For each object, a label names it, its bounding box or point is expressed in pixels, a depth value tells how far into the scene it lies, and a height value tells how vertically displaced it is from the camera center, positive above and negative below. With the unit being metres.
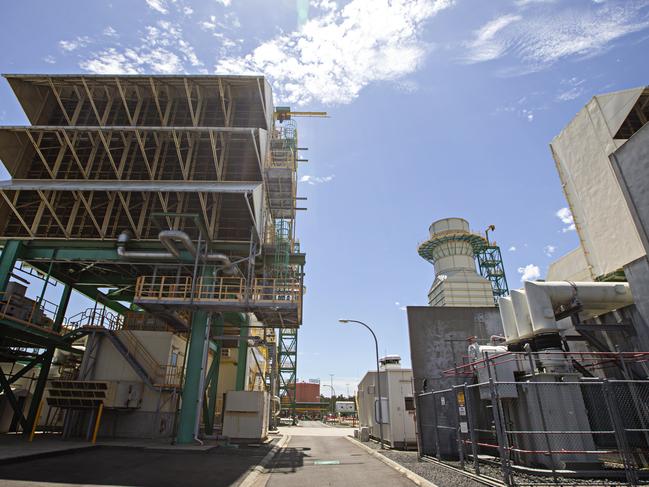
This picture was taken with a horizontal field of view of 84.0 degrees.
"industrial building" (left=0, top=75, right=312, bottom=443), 22.67 +11.03
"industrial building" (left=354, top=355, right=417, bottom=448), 21.45 +0.14
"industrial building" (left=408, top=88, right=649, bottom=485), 12.30 +2.78
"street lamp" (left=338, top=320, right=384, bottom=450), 21.60 +2.17
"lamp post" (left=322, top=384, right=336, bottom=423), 82.12 +1.76
